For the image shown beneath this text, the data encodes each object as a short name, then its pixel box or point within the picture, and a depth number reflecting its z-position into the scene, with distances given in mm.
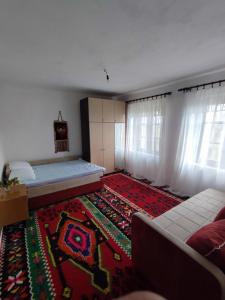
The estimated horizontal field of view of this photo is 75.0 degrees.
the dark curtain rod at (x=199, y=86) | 2409
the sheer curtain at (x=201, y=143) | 2451
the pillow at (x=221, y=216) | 1347
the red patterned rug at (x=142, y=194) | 2643
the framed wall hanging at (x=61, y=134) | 3809
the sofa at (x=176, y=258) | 863
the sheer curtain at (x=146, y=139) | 3406
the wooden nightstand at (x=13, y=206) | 1964
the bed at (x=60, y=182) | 2535
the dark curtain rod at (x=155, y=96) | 3167
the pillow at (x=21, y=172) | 2582
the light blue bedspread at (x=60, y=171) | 2596
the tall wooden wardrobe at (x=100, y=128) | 3799
